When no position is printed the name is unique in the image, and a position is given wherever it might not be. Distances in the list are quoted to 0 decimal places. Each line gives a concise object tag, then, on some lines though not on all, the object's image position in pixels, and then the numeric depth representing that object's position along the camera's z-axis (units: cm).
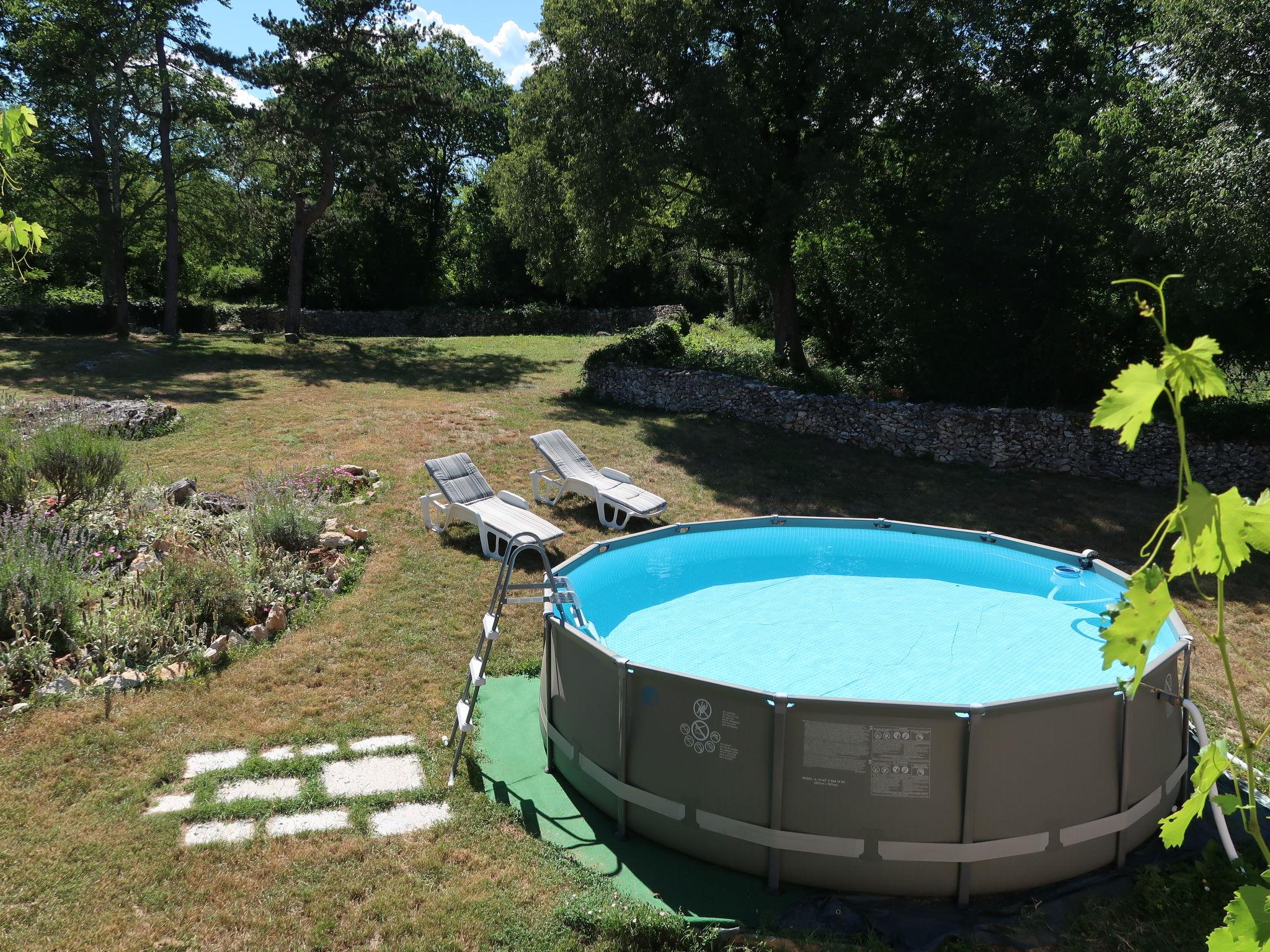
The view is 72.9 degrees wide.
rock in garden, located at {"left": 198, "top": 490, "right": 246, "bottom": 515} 944
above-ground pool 433
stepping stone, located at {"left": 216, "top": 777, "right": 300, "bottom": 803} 522
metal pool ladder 560
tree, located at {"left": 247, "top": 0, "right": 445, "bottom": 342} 2161
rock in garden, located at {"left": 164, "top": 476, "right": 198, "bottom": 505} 962
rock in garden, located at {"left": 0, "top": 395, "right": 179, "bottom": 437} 1171
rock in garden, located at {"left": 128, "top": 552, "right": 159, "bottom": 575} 762
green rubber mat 448
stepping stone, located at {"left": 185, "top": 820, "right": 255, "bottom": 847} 484
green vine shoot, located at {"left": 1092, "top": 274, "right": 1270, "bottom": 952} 117
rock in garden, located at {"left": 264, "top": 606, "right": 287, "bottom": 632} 728
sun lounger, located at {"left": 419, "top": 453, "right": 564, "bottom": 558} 920
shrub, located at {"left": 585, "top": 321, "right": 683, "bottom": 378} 1809
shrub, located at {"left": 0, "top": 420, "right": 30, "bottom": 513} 859
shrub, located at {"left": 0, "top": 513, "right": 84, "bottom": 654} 651
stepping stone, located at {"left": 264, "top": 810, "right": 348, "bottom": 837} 495
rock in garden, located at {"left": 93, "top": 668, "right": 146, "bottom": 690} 625
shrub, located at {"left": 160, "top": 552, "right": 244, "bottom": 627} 716
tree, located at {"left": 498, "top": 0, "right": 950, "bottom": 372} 1430
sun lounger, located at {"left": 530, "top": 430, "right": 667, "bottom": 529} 1040
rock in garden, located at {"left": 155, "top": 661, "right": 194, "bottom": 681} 644
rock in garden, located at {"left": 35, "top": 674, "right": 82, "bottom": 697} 605
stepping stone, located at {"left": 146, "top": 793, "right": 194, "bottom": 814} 508
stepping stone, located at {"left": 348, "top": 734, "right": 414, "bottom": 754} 578
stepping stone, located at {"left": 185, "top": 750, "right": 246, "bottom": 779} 548
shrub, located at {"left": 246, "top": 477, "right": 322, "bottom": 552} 859
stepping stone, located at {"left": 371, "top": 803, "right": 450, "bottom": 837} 499
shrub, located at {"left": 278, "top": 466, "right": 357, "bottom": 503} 1049
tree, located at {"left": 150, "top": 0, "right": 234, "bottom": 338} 2147
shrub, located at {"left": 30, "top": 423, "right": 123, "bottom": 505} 904
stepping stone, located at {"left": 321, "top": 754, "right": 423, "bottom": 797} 534
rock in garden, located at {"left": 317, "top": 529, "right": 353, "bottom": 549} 906
